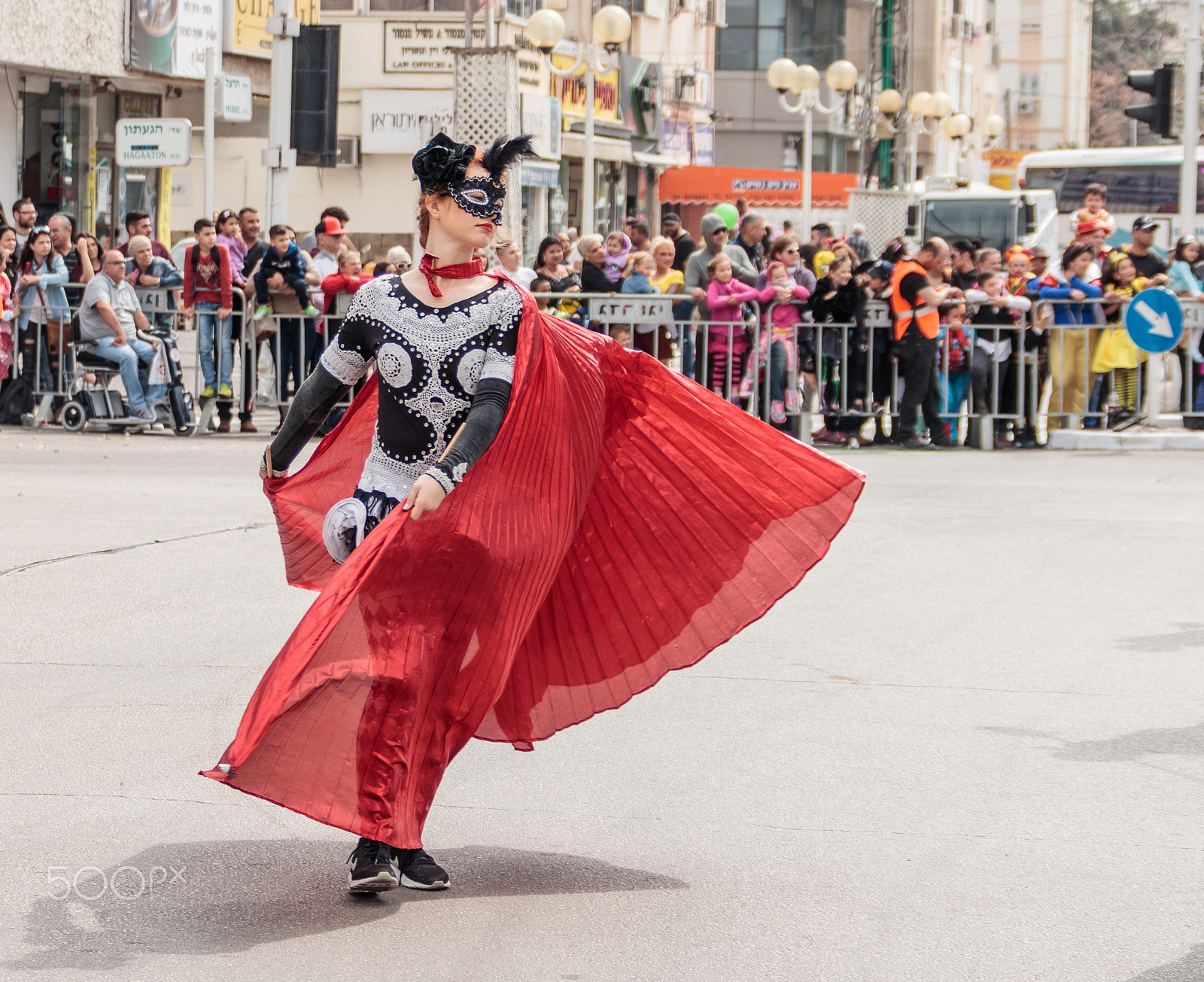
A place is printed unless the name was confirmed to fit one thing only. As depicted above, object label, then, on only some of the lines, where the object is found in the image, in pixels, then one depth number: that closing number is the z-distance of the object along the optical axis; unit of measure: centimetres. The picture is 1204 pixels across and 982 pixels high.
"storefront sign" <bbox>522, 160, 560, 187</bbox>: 3155
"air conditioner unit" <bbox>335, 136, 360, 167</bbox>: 3531
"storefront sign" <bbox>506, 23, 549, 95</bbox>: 3497
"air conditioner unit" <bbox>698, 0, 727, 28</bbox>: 4866
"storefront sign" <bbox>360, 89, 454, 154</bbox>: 3497
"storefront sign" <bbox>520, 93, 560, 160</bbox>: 3206
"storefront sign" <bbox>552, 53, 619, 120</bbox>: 3803
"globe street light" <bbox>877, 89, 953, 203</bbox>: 3625
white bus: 4019
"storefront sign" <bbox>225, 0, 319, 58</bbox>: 2848
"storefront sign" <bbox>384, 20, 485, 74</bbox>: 3462
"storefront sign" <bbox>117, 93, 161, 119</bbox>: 2920
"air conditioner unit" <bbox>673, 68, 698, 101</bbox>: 4588
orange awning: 4741
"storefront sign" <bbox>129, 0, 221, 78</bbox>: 2652
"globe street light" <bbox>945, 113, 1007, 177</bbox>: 4272
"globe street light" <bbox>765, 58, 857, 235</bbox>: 3288
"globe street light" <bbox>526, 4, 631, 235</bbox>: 2627
